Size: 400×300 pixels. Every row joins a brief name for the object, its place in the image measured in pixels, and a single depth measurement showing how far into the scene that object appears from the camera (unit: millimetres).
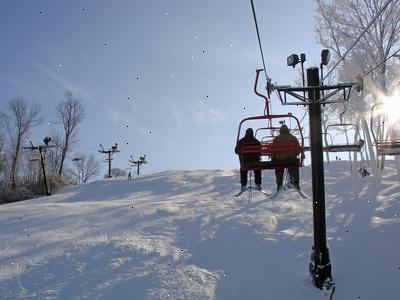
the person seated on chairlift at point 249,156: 8305
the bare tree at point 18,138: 45000
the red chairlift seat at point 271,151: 7438
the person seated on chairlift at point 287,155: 7619
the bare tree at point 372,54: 21297
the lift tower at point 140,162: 45219
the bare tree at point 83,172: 69312
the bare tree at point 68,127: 44547
